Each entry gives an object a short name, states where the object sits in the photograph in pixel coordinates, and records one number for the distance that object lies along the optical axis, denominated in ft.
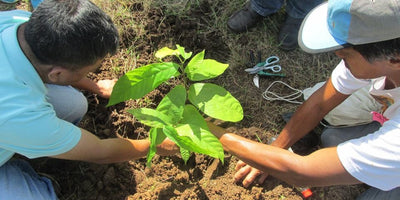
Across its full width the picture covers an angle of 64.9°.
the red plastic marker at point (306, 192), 6.22
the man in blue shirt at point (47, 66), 4.13
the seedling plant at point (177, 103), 4.82
